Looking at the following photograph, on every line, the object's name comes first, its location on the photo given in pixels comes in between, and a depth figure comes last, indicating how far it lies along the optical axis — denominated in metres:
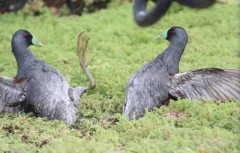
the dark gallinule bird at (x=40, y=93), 11.45
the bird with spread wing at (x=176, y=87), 11.59
